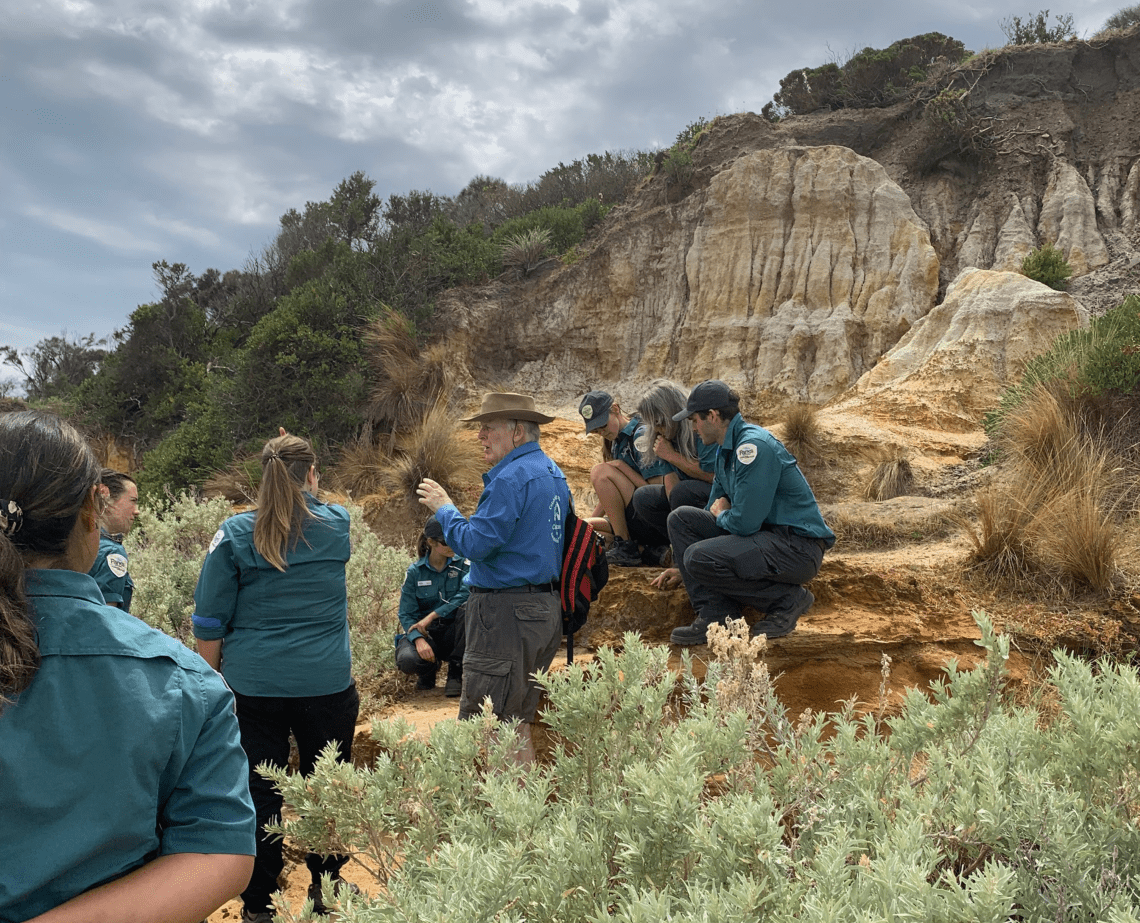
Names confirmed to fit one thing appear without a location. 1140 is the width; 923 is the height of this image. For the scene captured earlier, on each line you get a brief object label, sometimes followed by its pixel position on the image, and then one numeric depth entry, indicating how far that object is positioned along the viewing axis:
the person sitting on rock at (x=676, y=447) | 5.31
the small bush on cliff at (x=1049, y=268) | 12.63
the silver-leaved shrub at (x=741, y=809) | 1.53
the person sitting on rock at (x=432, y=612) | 5.57
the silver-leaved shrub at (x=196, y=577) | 6.21
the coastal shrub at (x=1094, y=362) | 7.25
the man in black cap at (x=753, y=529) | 4.50
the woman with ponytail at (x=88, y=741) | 1.18
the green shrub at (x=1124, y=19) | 18.72
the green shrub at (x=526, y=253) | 16.42
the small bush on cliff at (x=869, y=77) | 17.20
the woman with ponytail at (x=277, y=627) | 3.12
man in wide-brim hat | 3.60
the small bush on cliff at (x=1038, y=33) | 17.22
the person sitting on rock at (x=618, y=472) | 5.73
